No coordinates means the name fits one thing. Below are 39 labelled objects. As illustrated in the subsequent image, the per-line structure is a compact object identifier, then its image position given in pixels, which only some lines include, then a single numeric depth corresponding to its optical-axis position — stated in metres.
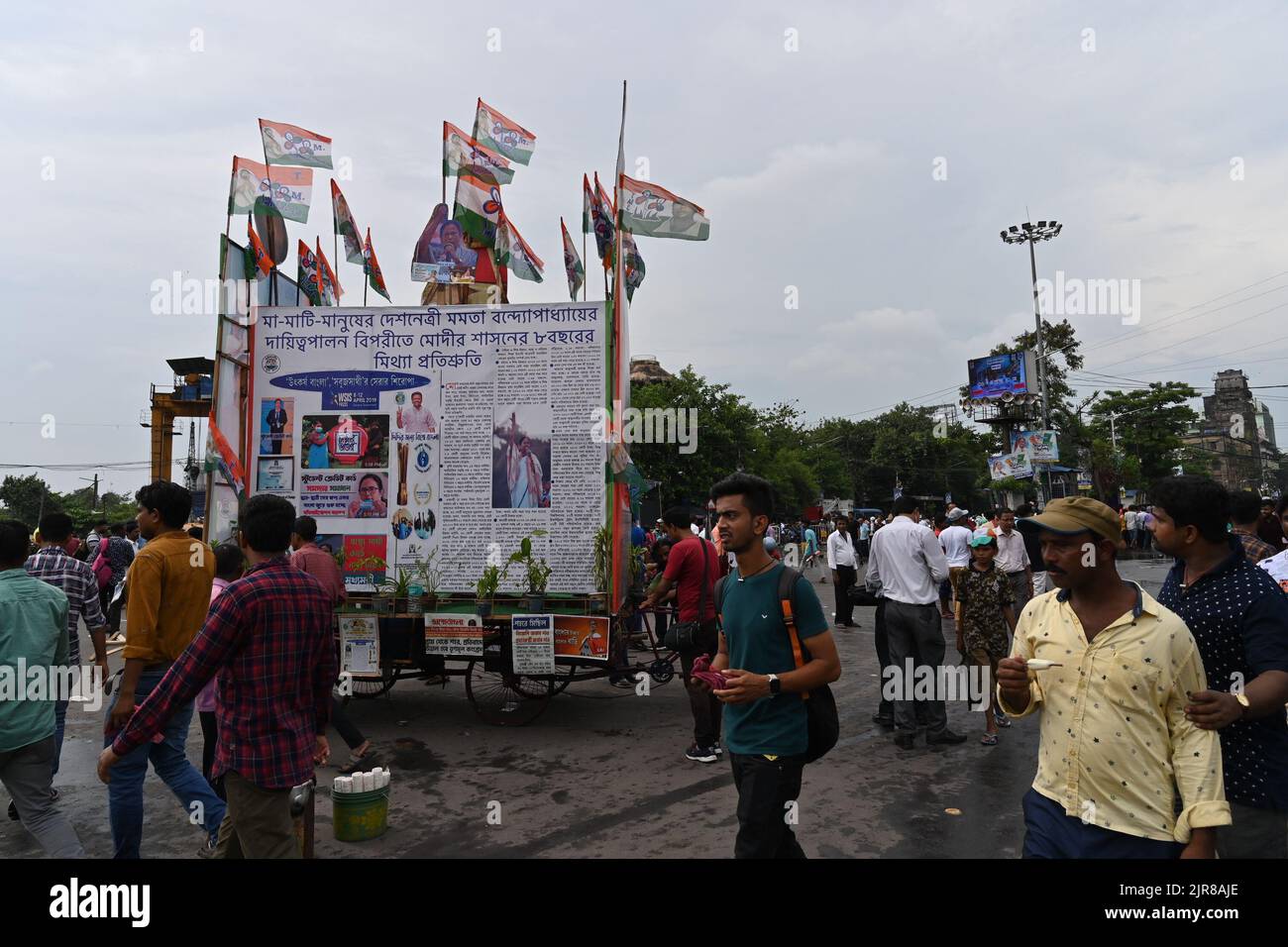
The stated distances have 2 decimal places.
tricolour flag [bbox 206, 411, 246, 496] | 6.89
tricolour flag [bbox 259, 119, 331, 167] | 7.54
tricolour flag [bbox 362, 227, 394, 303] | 8.68
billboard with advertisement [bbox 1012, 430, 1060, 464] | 30.53
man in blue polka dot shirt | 2.24
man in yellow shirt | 1.98
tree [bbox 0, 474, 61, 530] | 49.62
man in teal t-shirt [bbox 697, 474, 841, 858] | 2.71
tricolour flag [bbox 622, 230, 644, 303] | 7.53
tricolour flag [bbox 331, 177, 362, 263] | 8.41
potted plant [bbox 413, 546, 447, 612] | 6.66
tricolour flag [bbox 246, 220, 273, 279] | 7.20
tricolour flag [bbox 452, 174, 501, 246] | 7.62
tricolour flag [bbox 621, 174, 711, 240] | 7.35
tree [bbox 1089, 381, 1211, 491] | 41.03
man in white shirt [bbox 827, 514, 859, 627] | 11.49
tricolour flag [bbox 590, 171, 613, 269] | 7.76
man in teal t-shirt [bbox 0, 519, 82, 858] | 3.34
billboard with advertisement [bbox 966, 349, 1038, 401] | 36.00
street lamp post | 33.28
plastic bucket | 4.30
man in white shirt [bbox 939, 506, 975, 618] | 9.38
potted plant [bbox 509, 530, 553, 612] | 6.51
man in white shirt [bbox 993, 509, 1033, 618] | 8.30
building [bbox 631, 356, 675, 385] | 47.38
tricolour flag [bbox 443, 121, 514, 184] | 7.64
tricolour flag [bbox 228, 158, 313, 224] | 7.12
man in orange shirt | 3.63
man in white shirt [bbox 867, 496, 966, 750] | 5.98
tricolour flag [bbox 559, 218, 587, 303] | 8.32
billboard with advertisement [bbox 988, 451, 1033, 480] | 32.25
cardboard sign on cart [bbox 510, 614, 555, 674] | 6.34
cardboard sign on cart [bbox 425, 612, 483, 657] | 6.43
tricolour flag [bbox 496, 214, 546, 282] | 7.79
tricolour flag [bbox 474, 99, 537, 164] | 7.70
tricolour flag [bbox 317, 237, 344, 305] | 8.44
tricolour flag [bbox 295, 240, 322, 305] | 8.04
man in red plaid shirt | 2.71
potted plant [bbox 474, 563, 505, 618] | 6.57
